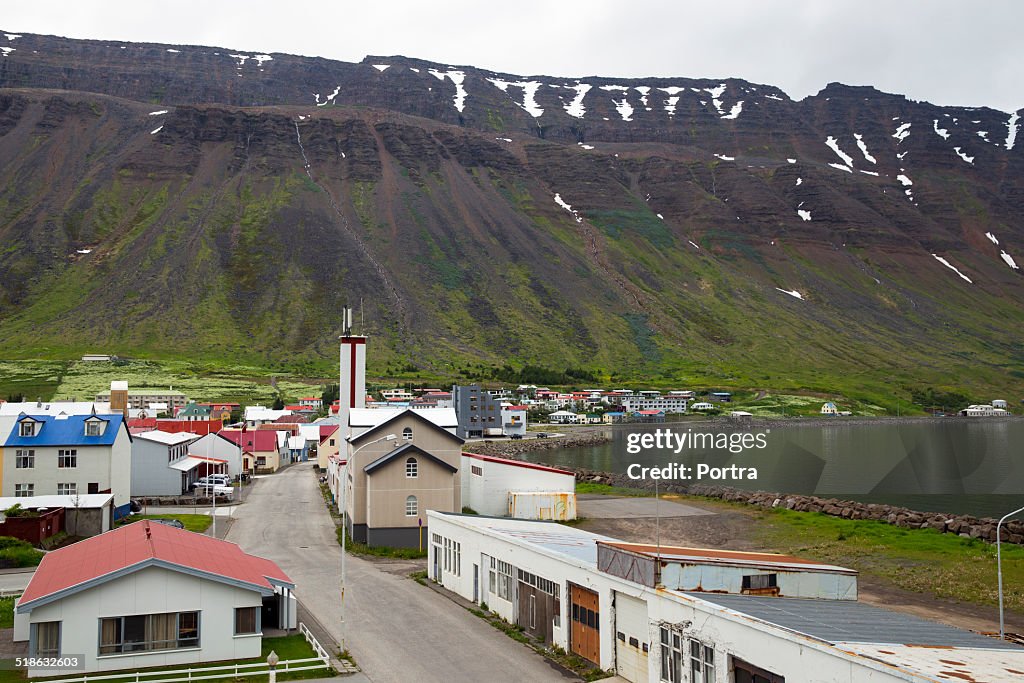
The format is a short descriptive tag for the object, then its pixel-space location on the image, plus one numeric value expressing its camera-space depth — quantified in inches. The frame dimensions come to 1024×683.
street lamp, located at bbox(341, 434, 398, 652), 1424.2
